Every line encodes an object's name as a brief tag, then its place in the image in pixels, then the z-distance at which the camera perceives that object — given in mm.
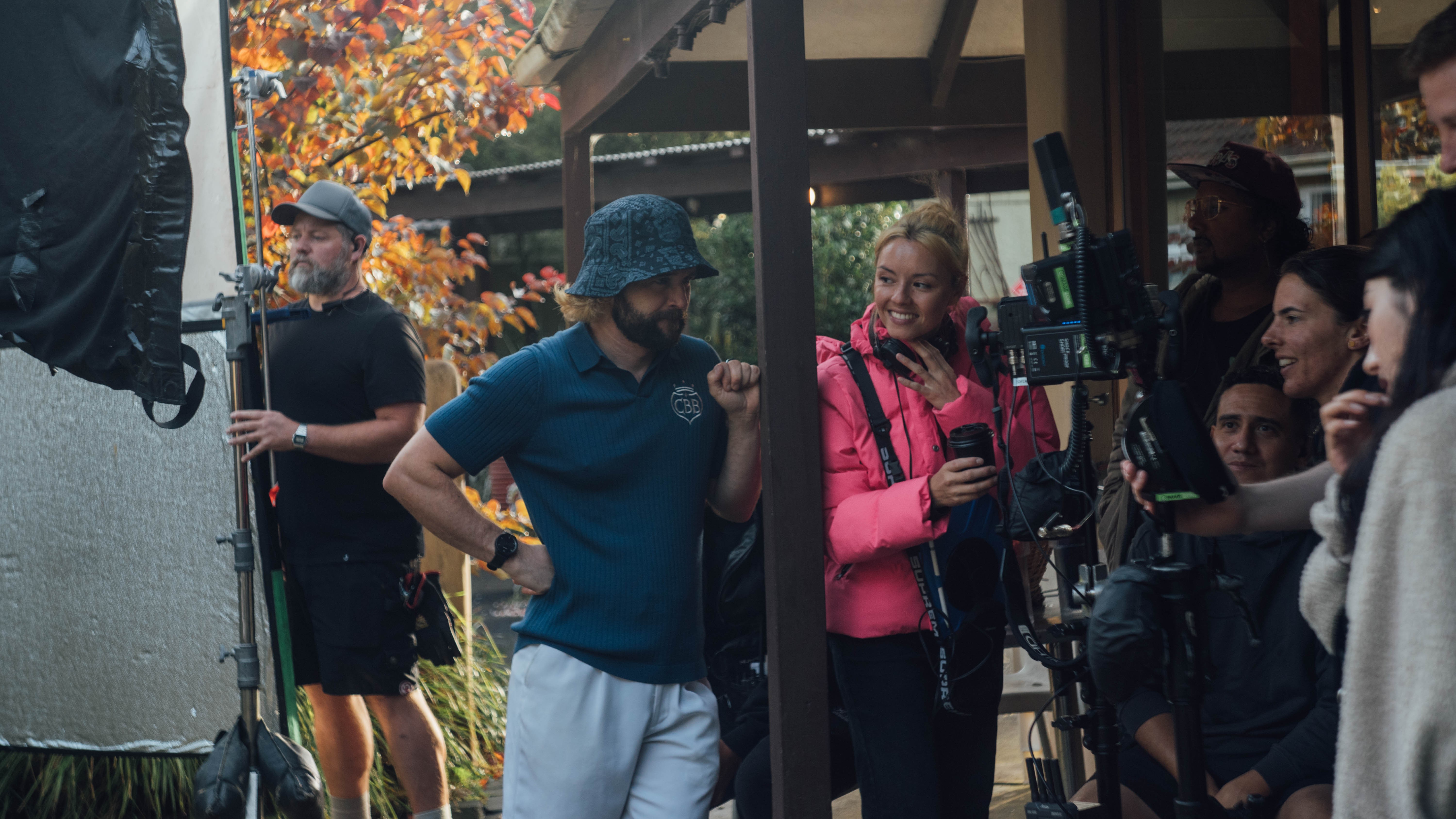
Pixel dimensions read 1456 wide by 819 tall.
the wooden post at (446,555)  5496
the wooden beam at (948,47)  5395
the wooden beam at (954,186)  8039
